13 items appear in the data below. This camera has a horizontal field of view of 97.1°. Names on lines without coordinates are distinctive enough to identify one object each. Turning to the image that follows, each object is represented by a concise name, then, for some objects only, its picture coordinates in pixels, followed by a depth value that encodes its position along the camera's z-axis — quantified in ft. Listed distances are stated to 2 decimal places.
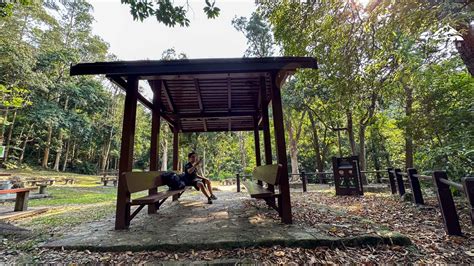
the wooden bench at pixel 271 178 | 10.69
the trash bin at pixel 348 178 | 25.08
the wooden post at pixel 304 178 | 32.05
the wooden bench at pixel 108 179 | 49.55
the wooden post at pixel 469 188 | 8.31
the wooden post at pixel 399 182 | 20.03
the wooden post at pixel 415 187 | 15.91
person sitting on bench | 17.71
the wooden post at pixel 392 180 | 23.06
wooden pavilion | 11.33
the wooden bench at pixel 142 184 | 10.56
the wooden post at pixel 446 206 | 9.76
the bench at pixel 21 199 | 17.45
